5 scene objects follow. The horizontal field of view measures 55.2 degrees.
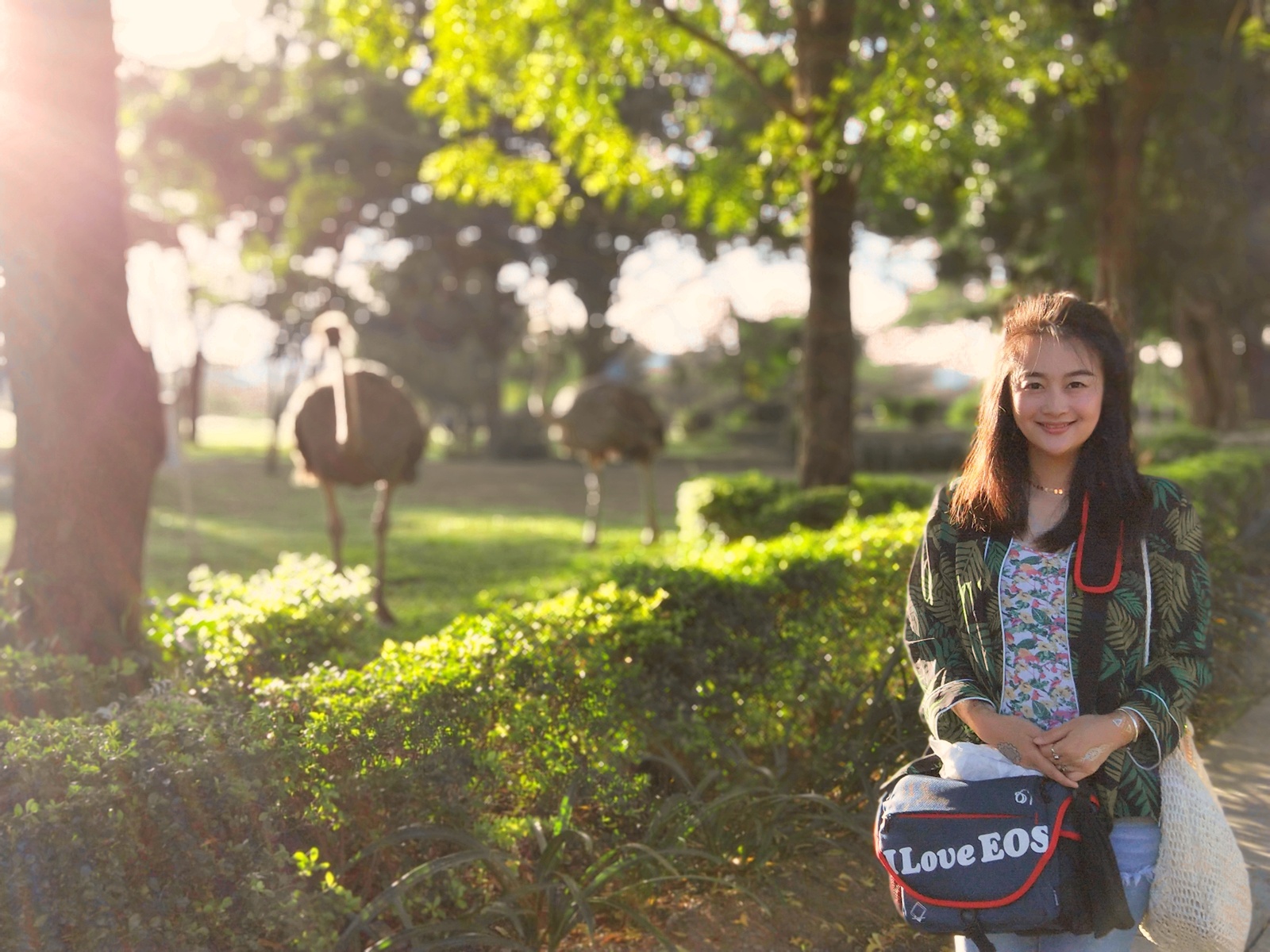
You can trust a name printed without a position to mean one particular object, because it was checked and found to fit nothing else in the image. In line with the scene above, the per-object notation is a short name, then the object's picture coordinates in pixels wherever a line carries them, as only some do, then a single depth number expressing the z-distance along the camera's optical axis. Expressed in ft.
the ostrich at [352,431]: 33.04
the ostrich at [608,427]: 55.16
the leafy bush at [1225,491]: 24.63
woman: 8.39
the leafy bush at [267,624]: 16.10
